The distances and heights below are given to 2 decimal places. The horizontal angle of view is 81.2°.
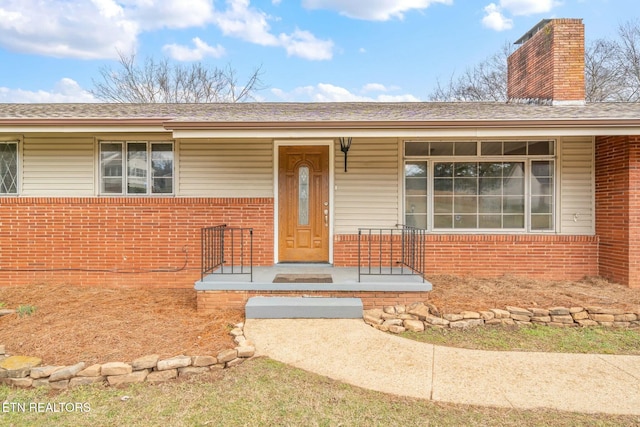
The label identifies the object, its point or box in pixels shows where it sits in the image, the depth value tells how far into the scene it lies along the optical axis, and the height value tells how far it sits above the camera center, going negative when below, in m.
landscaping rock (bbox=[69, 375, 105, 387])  3.27 -1.47
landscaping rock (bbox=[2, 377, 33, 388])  3.27 -1.48
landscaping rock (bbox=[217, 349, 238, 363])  3.53 -1.35
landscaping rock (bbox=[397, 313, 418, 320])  4.81 -1.33
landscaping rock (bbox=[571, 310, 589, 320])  4.86 -1.32
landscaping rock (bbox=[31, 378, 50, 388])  3.28 -1.48
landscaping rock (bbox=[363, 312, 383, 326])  4.68 -1.34
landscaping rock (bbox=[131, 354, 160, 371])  3.36 -1.35
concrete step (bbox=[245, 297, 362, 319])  4.72 -1.22
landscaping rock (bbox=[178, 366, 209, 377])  3.42 -1.45
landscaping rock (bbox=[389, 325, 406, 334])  4.60 -1.42
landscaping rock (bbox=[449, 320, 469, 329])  4.68 -1.39
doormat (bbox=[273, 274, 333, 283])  5.39 -0.96
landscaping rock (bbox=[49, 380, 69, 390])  3.24 -1.49
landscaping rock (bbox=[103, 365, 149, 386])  3.28 -1.46
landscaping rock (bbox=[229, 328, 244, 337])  4.15 -1.33
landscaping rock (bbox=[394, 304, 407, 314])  4.91 -1.26
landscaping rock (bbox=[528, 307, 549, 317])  4.86 -1.28
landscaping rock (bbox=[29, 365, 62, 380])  3.30 -1.40
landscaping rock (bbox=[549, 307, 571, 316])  4.86 -1.27
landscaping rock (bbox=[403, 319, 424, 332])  4.63 -1.39
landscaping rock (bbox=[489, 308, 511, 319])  4.82 -1.29
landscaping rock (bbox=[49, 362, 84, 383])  3.28 -1.41
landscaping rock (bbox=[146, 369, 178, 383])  3.34 -1.46
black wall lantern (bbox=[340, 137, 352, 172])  6.50 +1.21
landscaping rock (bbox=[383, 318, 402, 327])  4.67 -1.36
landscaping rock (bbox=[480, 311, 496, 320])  4.79 -1.30
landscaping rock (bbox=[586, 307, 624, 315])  4.87 -1.27
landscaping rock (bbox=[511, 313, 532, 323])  4.84 -1.34
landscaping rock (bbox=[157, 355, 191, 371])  3.39 -1.37
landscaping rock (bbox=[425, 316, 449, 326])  4.69 -1.35
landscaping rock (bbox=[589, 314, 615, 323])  4.84 -1.34
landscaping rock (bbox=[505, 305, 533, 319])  4.86 -1.27
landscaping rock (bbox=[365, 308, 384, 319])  4.81 -1.29
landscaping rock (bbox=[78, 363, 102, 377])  3.30 -1.40
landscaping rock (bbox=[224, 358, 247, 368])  3.55 -1.42
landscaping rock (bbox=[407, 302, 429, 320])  4.78 -1.26
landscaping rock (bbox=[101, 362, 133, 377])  3.31 -1.38
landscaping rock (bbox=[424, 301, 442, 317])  4.79 -1.25
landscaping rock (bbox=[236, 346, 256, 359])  3.64 -1.35
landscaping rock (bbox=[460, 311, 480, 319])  4.74 -1.29
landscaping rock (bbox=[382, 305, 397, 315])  4.90 -1.26
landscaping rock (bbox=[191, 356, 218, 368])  3.46 -1.37
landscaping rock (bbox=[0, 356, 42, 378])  3.32 -1.37
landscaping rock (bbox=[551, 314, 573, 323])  4.84 -1.36
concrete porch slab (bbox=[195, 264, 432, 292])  5.05 -0.96
